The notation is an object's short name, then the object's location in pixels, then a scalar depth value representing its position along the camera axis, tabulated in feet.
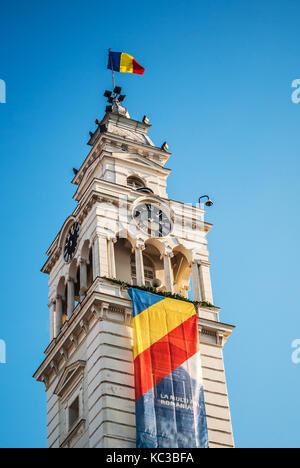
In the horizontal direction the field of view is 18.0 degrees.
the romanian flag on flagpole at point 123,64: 233.35
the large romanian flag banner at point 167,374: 160.35
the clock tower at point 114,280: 166.40
